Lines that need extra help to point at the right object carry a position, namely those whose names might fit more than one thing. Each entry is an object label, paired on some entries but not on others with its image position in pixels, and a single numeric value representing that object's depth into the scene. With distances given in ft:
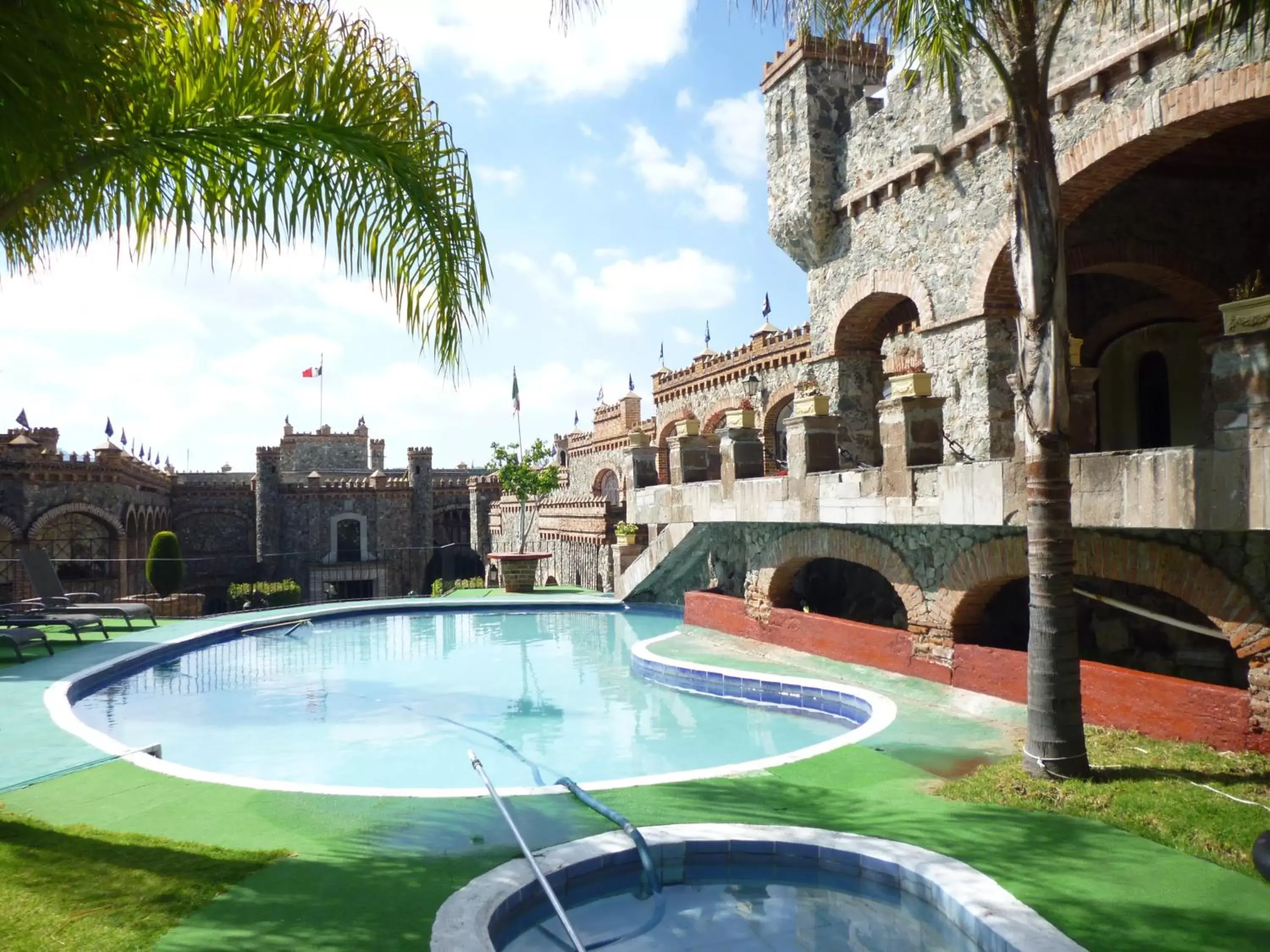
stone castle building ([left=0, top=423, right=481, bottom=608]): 122.42
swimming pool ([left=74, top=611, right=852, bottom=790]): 26.73
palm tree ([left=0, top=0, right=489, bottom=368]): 15.92
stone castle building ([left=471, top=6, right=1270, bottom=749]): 22.75
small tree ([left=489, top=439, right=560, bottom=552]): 98.58
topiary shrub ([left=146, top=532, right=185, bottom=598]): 78.18
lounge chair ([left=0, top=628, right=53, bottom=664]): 39.58
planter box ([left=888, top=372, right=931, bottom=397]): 31.53
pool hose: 16.88
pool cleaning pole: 13.05
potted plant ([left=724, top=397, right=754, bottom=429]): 44.37
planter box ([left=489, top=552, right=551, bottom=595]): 70.85
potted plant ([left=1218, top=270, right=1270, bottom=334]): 19.42
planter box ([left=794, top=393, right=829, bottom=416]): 37.47
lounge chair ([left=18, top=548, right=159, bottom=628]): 50.26
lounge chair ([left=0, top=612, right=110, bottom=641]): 44.39
